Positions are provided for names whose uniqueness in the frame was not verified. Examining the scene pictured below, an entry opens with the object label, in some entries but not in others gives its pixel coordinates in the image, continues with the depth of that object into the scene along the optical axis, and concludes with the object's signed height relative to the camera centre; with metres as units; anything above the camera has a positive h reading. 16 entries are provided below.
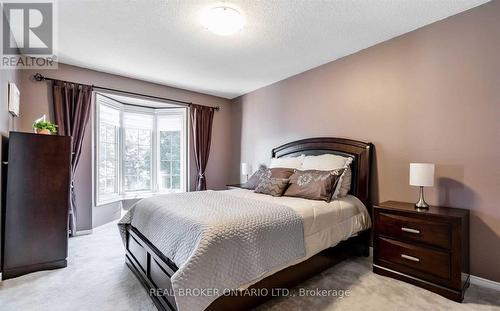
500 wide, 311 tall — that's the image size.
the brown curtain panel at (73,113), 3.38 +0.64
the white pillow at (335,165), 2.75 -0.09
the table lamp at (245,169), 4.59 -0.22
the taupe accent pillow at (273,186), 2.85 -0.35
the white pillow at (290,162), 3.29 -0.06
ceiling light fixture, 2.20 +1.33
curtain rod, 3.28 +1.09
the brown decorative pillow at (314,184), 2.53 -0.30
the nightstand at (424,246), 1.94 -0.79
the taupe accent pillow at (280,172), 3.02 -0.19
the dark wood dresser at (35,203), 2.30 -0.49
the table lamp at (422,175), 2.18 -0.15
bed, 1.72 -0.79
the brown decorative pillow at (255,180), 3.49 -0.34
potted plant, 2.59 +0.32
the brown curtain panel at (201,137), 4.81 +0.41
